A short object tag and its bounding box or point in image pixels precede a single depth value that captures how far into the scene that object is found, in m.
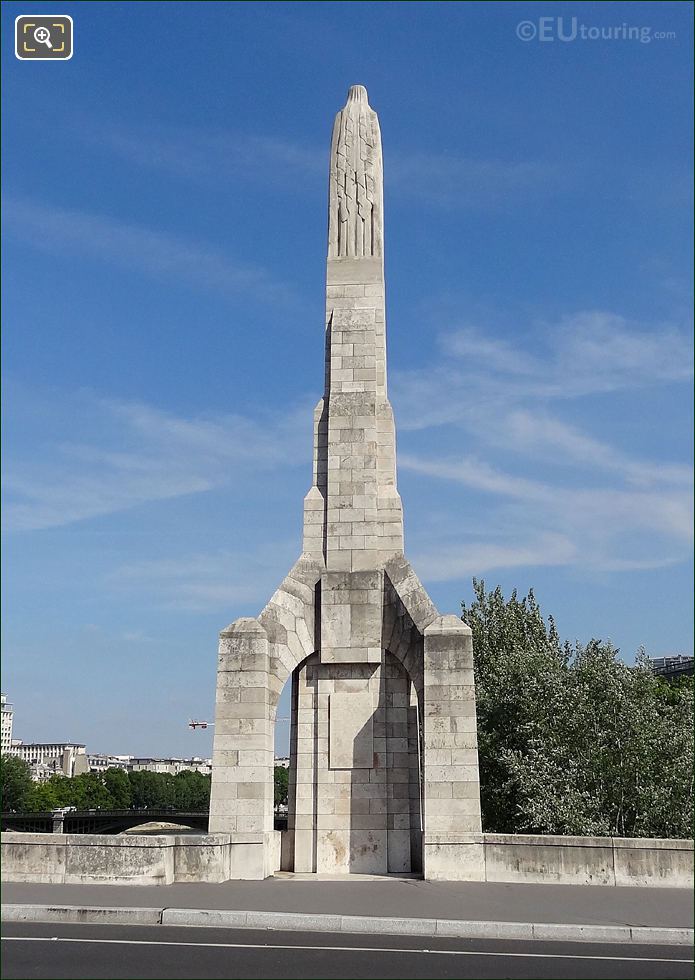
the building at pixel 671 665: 129.54
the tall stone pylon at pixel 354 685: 16.03
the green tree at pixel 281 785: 122.47
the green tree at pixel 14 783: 116.06
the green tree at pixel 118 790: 148.50
